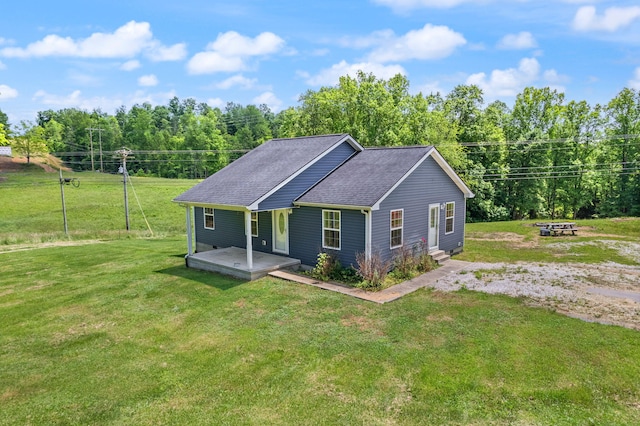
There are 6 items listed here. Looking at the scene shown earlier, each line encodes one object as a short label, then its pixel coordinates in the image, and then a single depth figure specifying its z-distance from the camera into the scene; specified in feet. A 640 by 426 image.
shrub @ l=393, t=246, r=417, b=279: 42.37
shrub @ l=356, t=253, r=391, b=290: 38.45
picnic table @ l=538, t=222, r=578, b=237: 71.00
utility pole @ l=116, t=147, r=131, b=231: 91.66
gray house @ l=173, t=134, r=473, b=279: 42.11
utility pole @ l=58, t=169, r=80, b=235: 87.09
